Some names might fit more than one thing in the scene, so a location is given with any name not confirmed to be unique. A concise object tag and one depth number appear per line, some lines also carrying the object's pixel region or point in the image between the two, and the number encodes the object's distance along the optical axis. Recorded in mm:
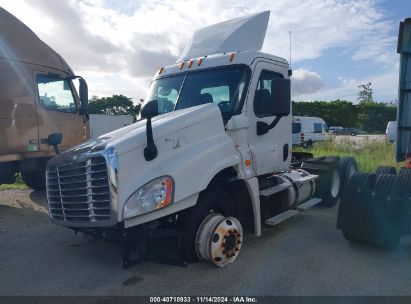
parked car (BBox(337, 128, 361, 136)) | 41600
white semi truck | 3699
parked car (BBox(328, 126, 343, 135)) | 43669
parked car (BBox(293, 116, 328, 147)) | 22750
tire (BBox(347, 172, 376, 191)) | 4844
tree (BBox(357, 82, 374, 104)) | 63094
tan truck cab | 7703
